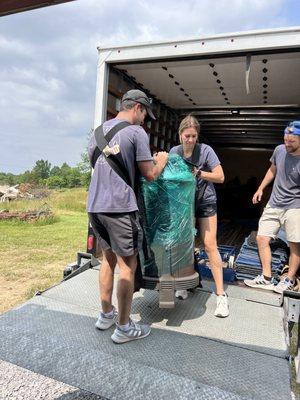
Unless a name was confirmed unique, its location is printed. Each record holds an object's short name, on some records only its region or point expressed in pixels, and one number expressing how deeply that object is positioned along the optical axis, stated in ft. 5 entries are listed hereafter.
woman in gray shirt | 10.80
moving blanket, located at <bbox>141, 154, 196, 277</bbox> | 9.48
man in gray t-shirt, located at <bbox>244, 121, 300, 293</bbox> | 12.09
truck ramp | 6.93
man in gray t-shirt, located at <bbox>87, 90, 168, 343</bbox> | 8.28
